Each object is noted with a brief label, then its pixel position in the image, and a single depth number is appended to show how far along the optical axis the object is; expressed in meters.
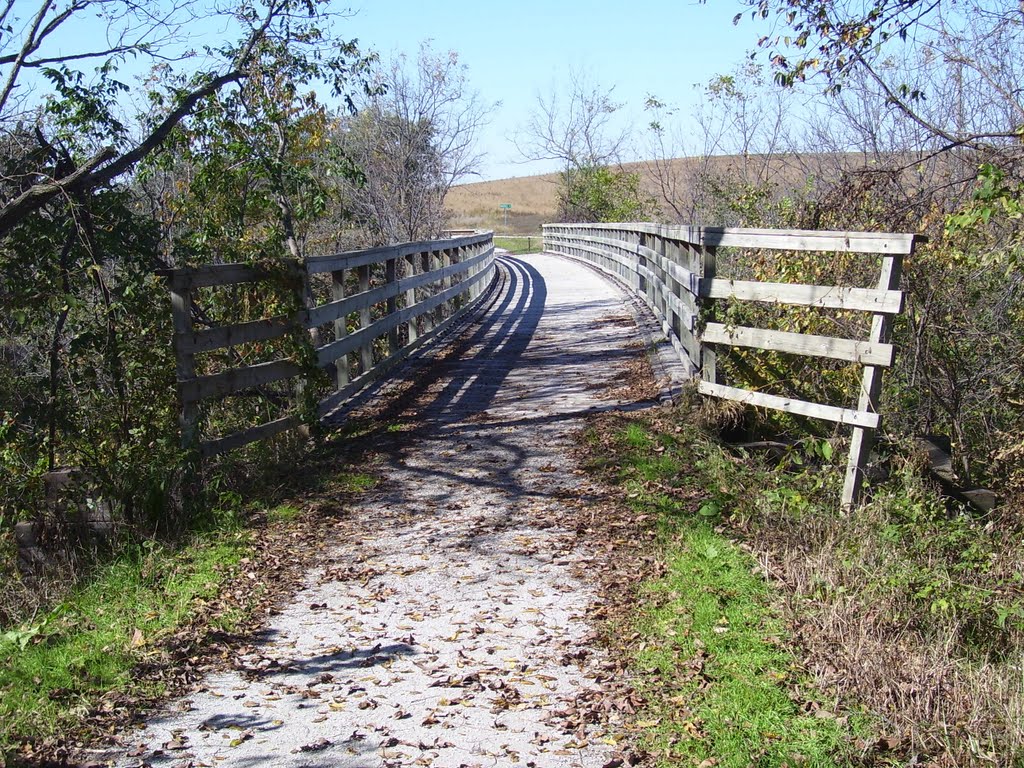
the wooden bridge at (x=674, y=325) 6.63
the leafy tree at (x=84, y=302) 6.53
